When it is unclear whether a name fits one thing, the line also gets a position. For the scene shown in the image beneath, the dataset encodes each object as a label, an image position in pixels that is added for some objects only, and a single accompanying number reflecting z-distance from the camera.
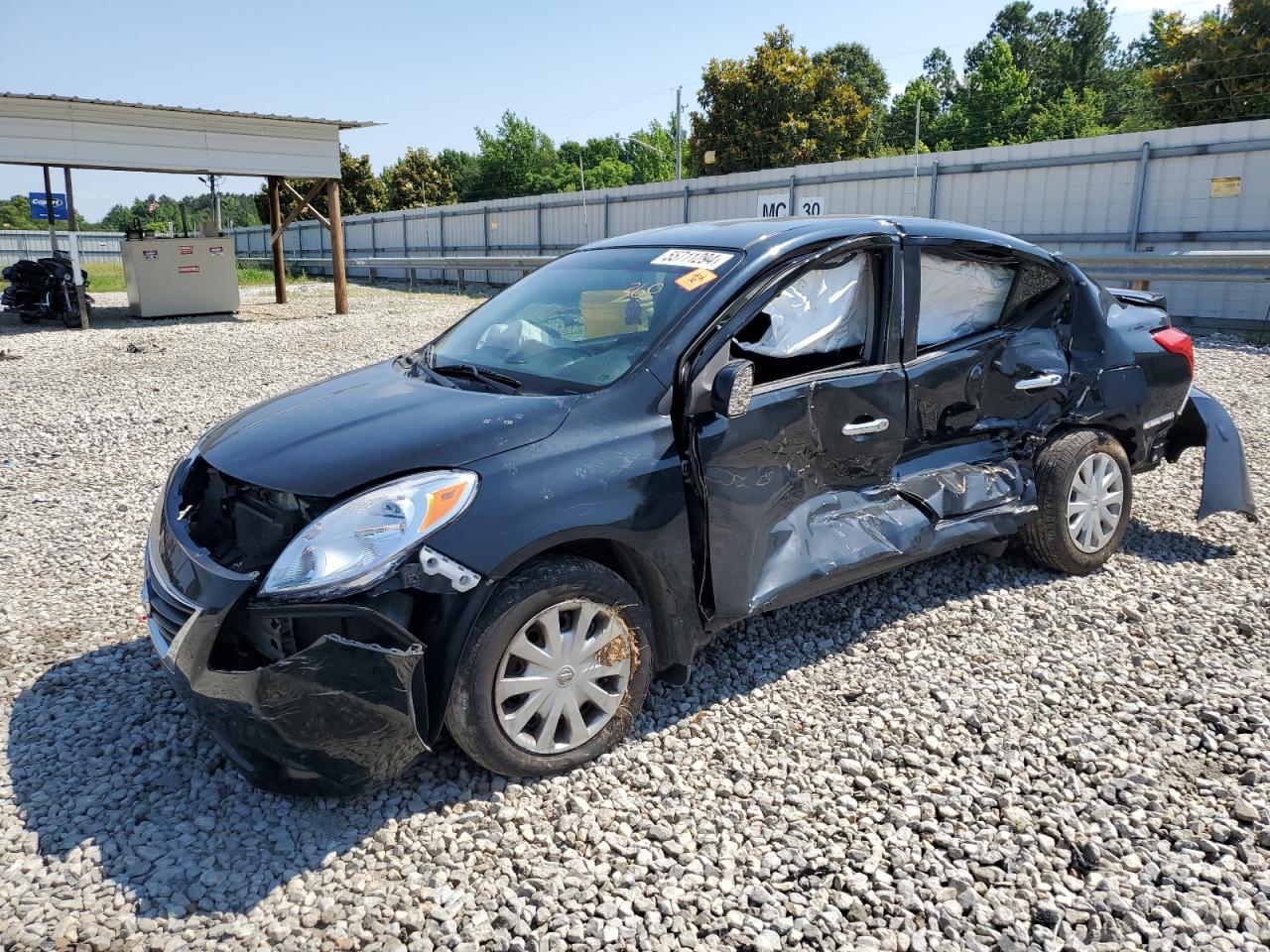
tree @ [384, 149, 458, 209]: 59.94
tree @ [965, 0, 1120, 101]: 63.03
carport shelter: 15.81
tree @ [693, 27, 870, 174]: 38.94
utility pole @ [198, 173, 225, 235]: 20.60
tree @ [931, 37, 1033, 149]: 54.56
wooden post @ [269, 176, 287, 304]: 19.97
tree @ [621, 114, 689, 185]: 72.19
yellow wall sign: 13.37
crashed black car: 2.61
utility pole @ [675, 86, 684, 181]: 46.24
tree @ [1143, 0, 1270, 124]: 26.03
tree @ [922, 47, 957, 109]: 83.06
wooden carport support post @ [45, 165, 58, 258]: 17.27
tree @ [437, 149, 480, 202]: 70.38
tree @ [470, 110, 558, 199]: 67.12
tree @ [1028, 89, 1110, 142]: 50.41
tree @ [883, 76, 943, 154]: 59.42
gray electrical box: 18.31
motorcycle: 17.06
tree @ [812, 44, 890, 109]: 68.75
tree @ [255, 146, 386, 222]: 57.63
